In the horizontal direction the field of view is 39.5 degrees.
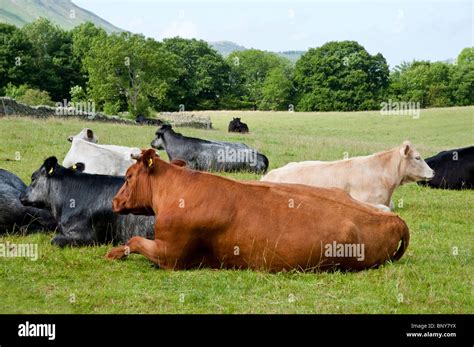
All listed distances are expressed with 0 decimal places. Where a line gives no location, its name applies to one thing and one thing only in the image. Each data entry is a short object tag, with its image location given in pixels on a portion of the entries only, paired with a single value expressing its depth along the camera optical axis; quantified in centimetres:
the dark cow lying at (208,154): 1936
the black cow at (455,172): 1842
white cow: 1428
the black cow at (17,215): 1057
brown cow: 795
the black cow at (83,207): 974
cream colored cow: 1286
